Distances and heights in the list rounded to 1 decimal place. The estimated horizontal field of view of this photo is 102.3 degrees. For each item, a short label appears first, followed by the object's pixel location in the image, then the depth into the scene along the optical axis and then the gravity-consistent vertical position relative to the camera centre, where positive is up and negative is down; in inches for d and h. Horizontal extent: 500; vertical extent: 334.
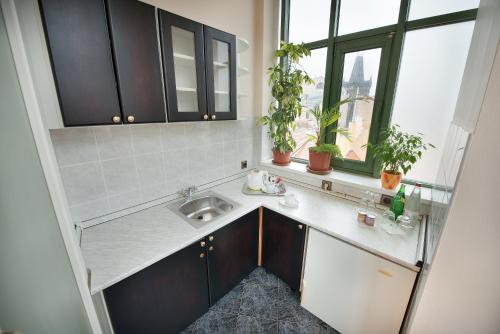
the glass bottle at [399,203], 53.0 -22.6
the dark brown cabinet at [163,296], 40.8 -40.8
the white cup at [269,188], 72.3 -25.9
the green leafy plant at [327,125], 69.2 -4.0
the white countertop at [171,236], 40.3 -28.6
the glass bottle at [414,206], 52.5 -23.4
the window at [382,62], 53.9 +15.8
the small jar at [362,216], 53.8 -26.7
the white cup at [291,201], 62.7 -26.5
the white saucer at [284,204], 62.5 -27.9
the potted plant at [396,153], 55.2 -10.5
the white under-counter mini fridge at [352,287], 43.4 -40.5
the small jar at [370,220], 52.0 -26.4
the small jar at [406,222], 51.0 -26.9
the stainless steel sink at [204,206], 64.8 -30.3
